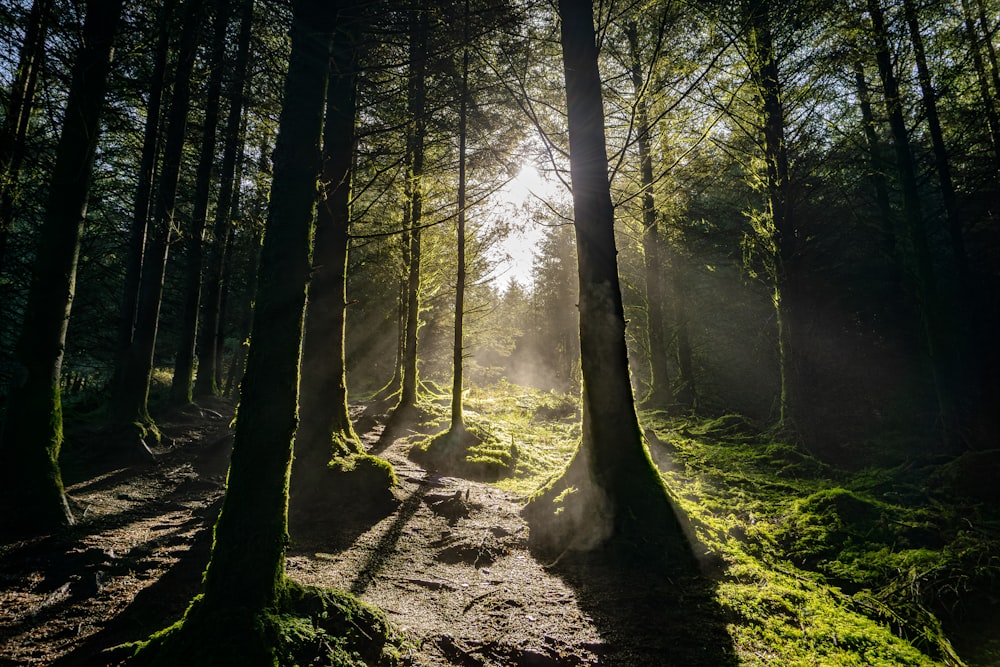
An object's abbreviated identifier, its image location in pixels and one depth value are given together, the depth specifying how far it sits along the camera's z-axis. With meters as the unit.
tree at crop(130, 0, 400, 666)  2.24
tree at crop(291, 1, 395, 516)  5.92
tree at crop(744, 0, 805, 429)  8.80
